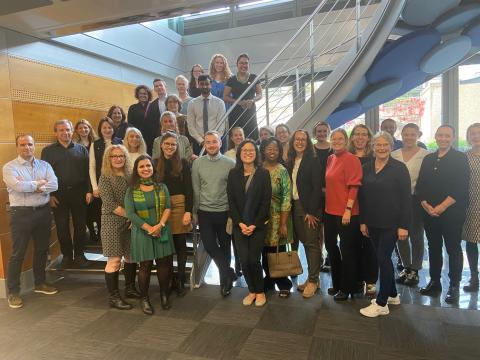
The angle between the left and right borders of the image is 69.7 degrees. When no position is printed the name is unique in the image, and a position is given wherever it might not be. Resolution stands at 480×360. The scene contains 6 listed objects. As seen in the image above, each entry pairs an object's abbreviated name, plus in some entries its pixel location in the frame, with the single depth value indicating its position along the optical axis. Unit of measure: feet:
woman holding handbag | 9.61
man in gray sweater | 10.09
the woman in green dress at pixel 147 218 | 9.41
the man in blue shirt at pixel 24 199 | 10.44
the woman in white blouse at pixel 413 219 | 10.23
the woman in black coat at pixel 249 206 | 9.37
